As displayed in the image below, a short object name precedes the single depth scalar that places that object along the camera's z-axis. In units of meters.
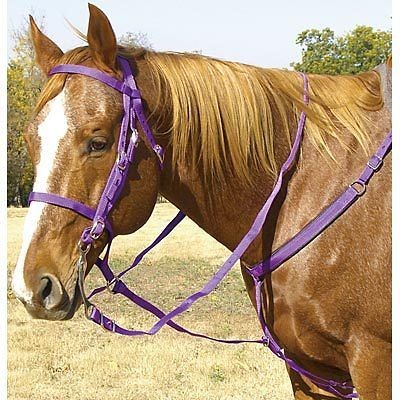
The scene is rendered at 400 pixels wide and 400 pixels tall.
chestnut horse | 2.35
